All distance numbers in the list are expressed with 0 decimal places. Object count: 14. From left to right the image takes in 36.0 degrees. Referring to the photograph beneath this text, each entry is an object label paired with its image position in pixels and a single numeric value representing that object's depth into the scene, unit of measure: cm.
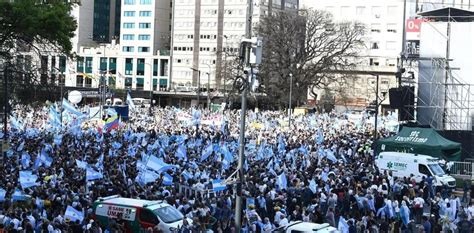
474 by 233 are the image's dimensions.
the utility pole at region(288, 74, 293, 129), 6619
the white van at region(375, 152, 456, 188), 2762
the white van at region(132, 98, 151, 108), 8738
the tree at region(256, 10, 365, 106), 7250
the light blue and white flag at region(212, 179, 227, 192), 2143
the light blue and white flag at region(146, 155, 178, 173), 2238
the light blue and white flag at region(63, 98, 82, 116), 3819
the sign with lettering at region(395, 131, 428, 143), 3219
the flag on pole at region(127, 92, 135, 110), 5121
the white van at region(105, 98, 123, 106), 6600
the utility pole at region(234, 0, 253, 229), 1666
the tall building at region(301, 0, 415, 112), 8719
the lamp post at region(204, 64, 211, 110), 8326
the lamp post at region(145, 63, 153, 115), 9911
